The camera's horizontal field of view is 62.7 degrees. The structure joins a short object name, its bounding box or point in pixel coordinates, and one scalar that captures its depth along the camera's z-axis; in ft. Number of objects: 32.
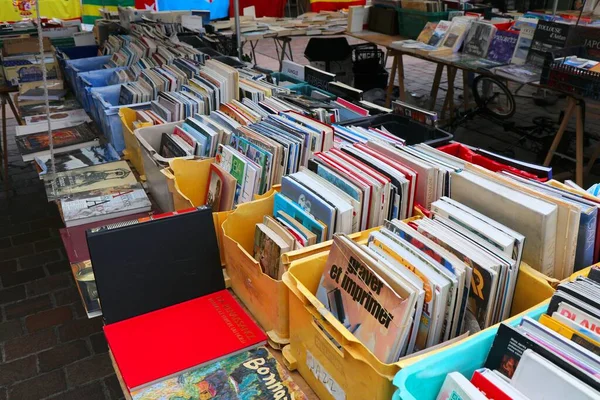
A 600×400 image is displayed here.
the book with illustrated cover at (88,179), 7.62
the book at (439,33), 16.52
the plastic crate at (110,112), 8.43
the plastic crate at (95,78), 10.63
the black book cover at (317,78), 8.96
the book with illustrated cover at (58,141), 9.25
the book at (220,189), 5.75
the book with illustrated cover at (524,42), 14.10
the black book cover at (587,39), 13.07
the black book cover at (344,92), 8.38
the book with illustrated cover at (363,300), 3.36
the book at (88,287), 5.41
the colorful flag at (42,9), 24.98
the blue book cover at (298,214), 4.50
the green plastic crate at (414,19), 17.57
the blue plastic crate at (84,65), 11.75
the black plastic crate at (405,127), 6.68
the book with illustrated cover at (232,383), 3.98
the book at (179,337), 4.24
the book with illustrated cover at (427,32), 17.05
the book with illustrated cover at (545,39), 13.42
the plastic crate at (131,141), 7.88
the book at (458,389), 2.71
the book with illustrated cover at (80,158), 8.60
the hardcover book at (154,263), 4.69
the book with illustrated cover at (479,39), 15.10
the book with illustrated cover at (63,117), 10.73
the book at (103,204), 6.89
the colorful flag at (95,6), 25.32
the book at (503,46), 14.48
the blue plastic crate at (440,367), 2.94
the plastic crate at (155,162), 6.45
